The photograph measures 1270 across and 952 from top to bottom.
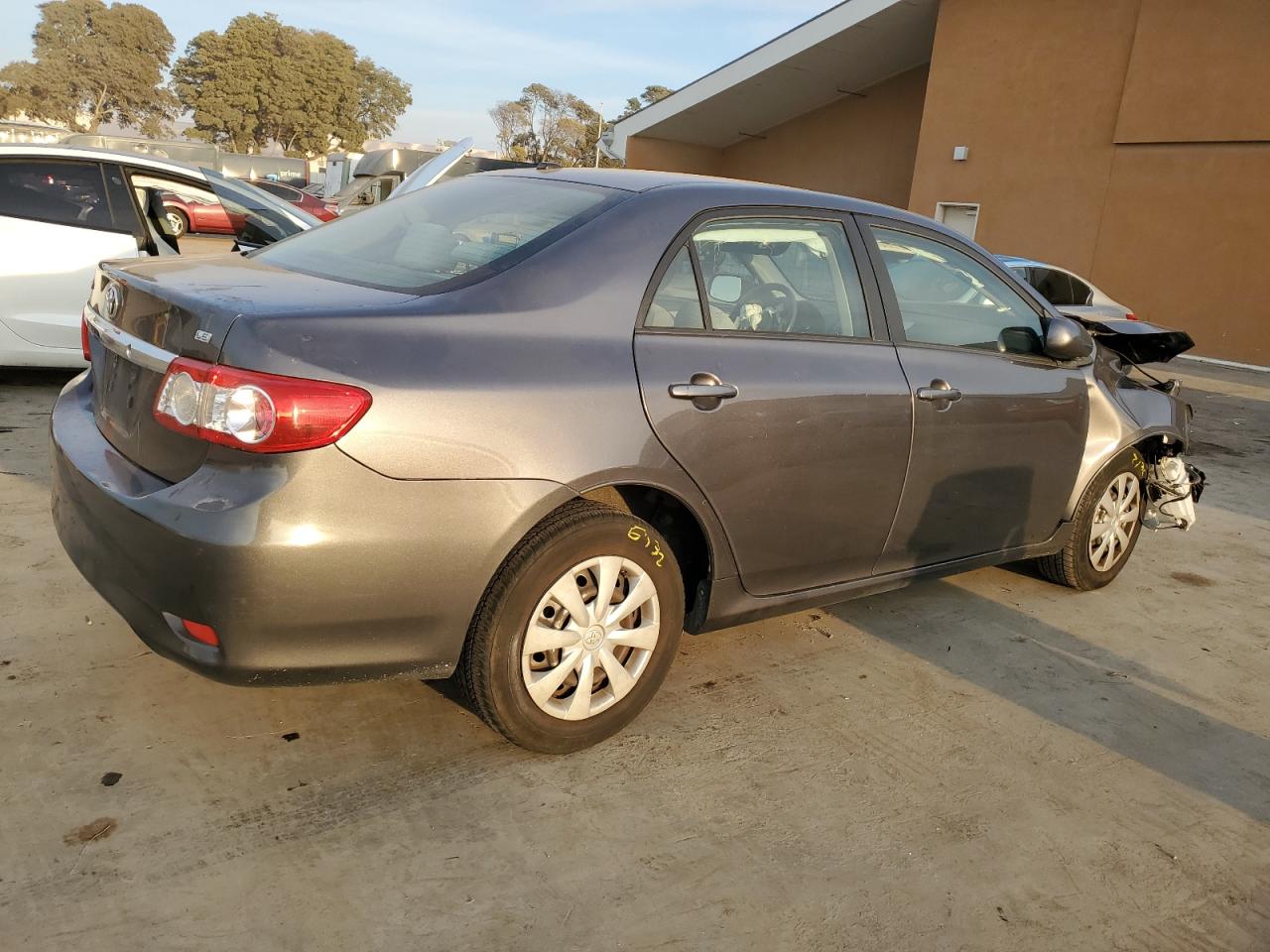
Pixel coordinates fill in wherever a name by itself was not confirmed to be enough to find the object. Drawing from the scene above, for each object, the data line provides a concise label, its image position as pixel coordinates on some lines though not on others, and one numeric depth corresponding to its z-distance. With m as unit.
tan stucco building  14.58
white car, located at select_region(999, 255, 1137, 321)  9.91
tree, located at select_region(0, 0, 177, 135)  62.25
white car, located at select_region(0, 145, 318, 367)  5.97
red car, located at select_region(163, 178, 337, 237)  6.25
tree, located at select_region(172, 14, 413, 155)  62.50
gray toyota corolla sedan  2.29
